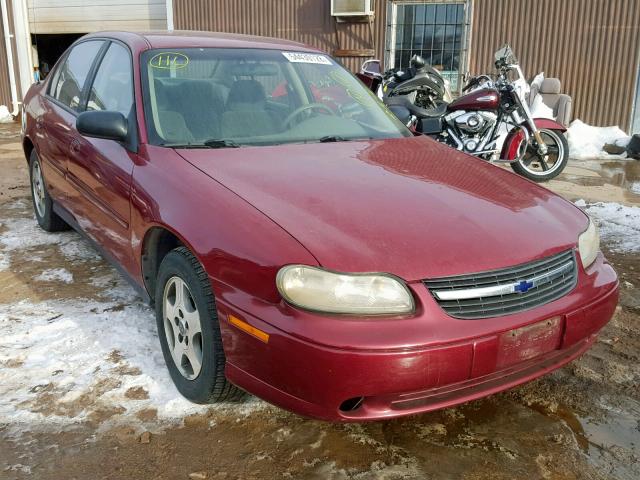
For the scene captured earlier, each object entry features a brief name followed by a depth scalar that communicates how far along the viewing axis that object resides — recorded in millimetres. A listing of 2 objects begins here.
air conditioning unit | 10555
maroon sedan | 1955
